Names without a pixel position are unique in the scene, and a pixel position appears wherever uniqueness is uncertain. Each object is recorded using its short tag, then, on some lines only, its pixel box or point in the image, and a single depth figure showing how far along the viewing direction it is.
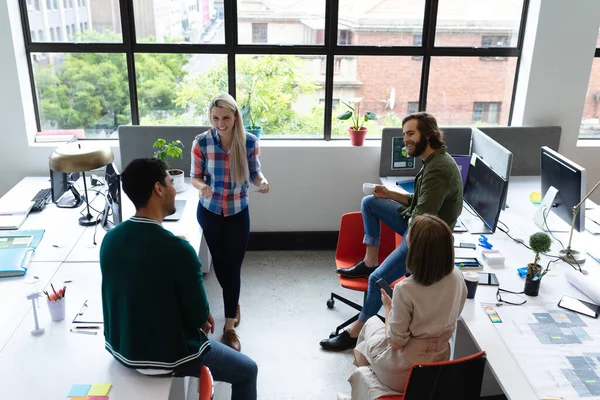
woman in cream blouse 2.17
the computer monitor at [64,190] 3.58
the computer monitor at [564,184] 2.99
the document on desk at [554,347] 2.09
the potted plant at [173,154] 3.83
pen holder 2.40
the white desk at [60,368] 2.01
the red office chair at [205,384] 2.03
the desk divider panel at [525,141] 4.43
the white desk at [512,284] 2.17
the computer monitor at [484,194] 3.24
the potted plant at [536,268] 2.69
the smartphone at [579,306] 2.55
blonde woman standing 3.20
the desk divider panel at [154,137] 4.21
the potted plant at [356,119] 4.49
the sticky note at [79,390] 1.99
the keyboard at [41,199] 3.69
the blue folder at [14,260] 2.82
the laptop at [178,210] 3.55
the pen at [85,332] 2.36
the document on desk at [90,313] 2.44
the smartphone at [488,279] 2.81
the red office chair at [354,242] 3.60
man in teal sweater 1.93
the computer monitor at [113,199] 3.12
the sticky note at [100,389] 1.99
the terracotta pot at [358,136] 4.52
